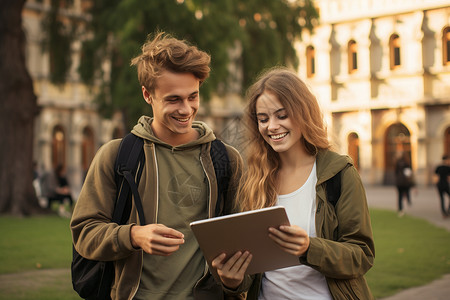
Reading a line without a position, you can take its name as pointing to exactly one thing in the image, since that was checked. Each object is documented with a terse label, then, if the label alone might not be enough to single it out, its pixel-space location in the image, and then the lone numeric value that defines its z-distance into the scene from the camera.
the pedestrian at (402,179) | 18.30
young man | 2.87
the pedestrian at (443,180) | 17.53
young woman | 2.72
